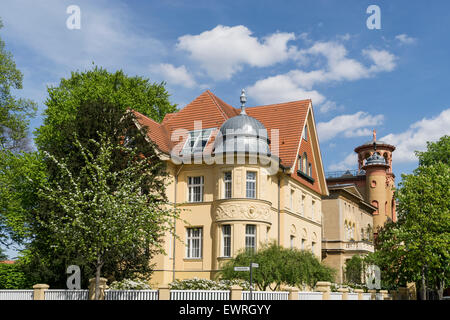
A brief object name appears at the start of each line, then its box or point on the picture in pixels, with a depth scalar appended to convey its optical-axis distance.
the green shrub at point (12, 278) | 39.88
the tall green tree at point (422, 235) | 36.91
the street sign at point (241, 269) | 21.39
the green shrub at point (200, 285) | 25.47
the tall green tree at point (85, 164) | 28.78
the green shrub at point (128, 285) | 25.89
